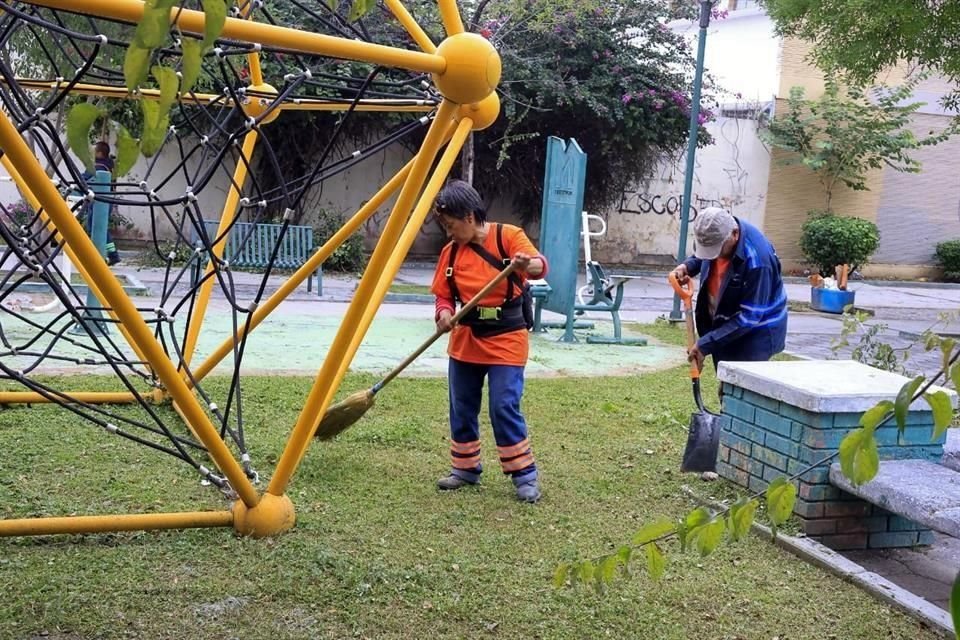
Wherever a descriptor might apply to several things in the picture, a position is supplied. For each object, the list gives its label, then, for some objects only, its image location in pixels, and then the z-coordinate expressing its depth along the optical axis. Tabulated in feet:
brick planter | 13.24
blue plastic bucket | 45.52
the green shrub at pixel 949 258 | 67.21
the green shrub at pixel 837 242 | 59.21
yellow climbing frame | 7.78
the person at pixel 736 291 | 15.39
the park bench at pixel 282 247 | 39.50
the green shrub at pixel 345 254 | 49.62
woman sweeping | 14.24
